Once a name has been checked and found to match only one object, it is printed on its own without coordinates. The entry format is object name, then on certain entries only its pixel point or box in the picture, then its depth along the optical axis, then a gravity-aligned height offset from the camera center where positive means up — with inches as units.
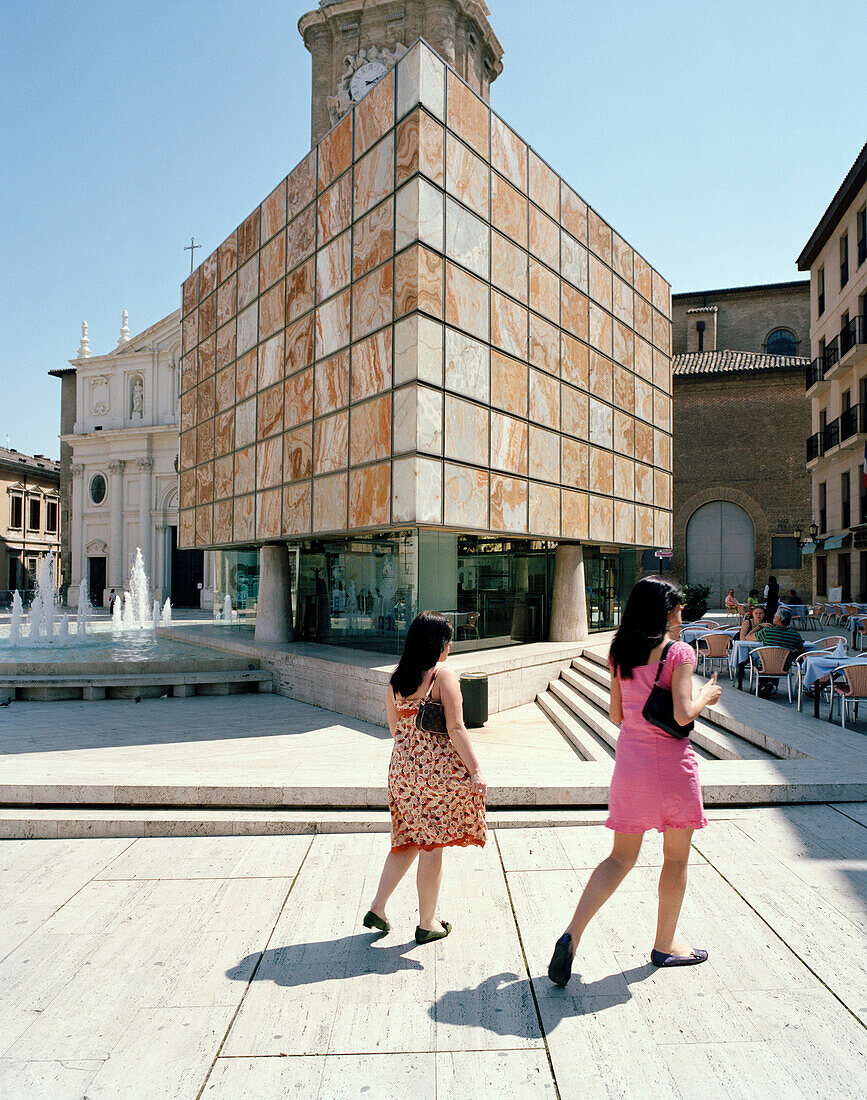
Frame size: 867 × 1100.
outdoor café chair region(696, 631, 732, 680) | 522.0 -50.8
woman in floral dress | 155.6 -41.6
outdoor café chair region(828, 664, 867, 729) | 353.1 -52.6
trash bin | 422.9 -70.8
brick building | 1470.2 +210.2
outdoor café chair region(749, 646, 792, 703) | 427.8 -50.3
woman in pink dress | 140.1 -37.8
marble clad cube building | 465.7 +174.5
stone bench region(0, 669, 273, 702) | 526.6 -83.8
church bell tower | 994.7 +739.5
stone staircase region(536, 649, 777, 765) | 321.4 -81.5
